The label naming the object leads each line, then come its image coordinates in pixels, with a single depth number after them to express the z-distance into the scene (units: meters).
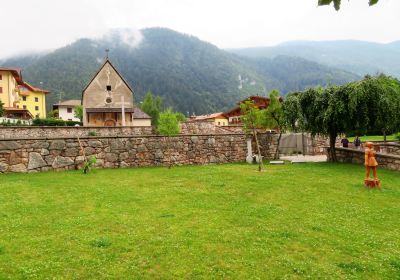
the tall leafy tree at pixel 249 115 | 18.42
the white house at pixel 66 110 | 102.31
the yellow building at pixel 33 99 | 87.38
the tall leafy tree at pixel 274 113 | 20.53
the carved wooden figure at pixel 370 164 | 10.27
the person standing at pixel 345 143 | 24.02
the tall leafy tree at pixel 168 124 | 27.88
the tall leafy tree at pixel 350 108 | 16.31
